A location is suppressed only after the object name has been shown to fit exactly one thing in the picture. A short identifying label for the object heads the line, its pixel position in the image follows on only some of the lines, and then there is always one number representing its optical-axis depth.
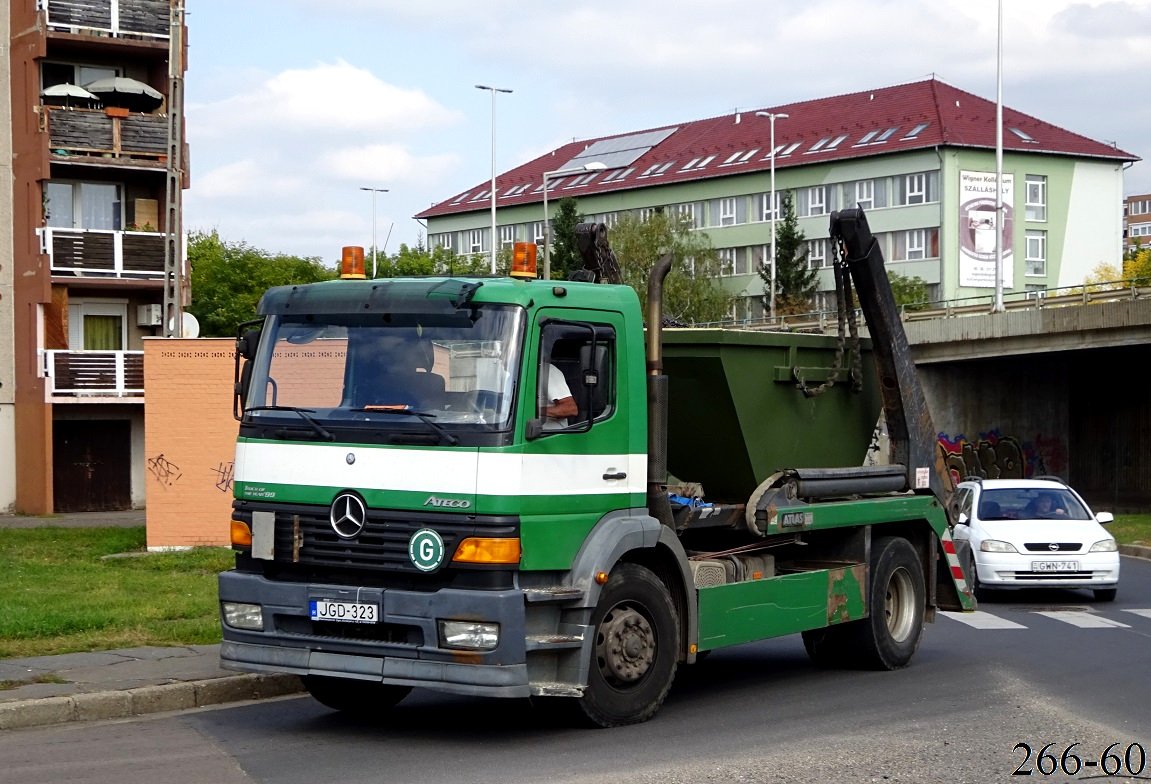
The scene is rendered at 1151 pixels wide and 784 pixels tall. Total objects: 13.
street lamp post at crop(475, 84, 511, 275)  53.50
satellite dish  31.00
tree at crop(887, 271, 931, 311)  75.31
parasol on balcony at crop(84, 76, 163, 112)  38.19
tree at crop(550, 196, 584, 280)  73.62
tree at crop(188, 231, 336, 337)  64.81
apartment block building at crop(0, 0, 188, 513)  38.44
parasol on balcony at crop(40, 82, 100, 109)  37.72
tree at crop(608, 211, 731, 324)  74.81
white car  17.92
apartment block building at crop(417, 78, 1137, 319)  80.06
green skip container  10.18
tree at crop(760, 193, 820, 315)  80.31
